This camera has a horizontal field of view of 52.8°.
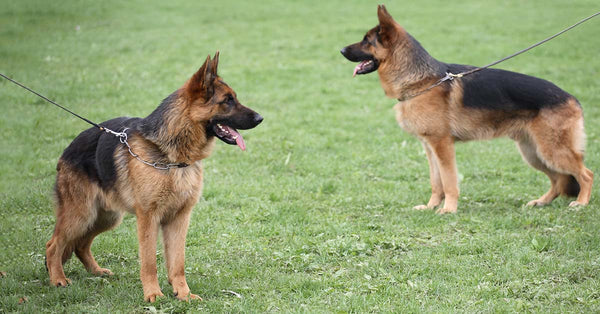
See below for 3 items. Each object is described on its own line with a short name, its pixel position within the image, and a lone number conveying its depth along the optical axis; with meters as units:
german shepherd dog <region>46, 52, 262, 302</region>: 4.87
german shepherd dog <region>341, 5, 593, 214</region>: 7.43
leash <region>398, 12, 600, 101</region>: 7.72
